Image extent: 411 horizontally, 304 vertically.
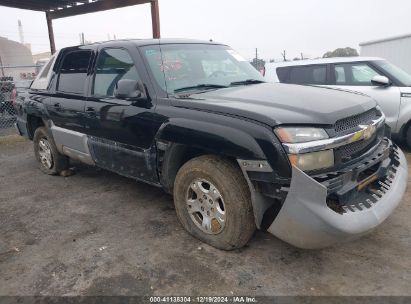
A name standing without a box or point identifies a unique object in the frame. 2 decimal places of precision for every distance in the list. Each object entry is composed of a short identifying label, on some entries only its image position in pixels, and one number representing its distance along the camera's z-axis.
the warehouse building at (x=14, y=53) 36.84
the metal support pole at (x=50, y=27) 11.07
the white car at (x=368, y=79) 6.08
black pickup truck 2.68
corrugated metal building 13.61
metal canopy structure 8.70
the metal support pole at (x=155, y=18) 8.66
